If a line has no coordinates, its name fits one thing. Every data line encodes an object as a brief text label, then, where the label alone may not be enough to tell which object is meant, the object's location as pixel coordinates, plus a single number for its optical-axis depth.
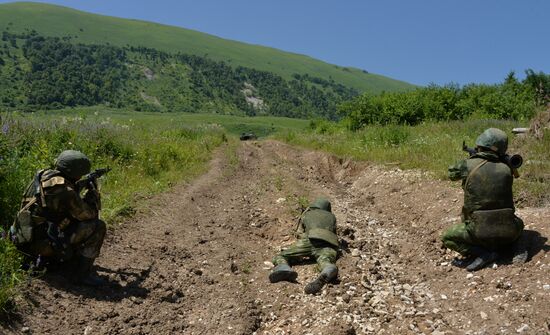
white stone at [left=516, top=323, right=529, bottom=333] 5.01
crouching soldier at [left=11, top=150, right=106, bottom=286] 5.70
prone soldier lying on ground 6.47
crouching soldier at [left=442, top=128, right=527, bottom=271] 6.63
